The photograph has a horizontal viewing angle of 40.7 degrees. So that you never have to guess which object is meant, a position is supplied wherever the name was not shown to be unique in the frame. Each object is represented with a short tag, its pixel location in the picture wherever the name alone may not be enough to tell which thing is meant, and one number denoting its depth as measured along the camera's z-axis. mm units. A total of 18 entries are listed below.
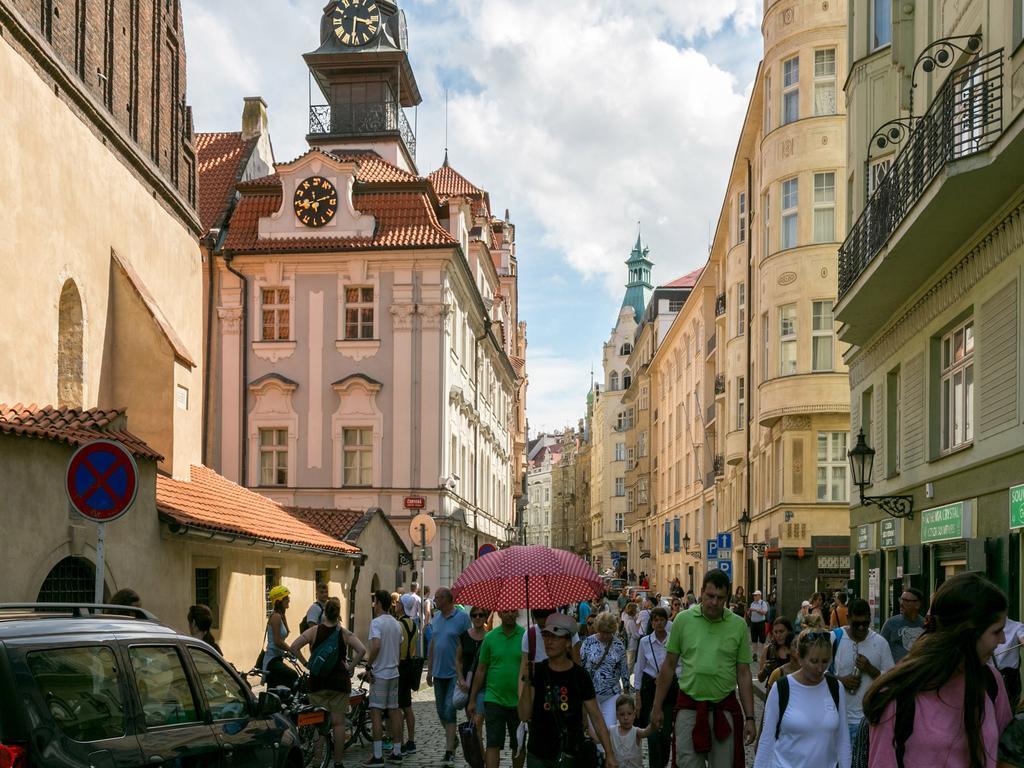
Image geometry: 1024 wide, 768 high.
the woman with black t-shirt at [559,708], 8758
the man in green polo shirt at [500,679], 10672
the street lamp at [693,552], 57625
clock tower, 50344
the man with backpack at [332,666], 13102
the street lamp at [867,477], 20891
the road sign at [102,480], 10266
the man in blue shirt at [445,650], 14617
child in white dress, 11039
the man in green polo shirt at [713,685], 9625
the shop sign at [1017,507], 14375
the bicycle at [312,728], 12555
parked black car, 6180
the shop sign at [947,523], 17109
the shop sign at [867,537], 23750
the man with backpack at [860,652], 10562
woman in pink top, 4676
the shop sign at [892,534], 21609
